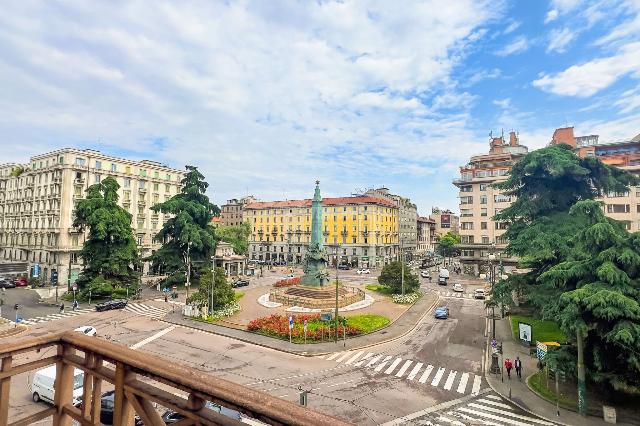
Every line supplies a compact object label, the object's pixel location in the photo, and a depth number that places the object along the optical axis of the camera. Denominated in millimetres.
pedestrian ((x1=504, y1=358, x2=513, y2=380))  22720
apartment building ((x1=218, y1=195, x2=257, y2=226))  130488
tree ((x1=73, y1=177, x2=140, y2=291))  46156
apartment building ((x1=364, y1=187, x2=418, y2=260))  106438
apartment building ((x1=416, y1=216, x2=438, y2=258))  123494
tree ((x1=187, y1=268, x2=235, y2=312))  36938
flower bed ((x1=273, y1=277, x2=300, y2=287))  53344
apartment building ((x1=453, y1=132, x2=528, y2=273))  69875
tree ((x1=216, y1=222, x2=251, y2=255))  90125
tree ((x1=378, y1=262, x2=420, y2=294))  49188
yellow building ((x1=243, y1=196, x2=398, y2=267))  90438
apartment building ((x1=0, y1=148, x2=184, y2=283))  56938
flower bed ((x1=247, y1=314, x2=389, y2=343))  30172
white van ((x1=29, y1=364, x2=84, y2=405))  16828
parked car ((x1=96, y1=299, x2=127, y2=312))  40344
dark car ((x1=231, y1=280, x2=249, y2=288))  59000
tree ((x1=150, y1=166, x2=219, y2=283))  53094
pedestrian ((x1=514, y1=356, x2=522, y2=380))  22805
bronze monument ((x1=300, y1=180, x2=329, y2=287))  48188
